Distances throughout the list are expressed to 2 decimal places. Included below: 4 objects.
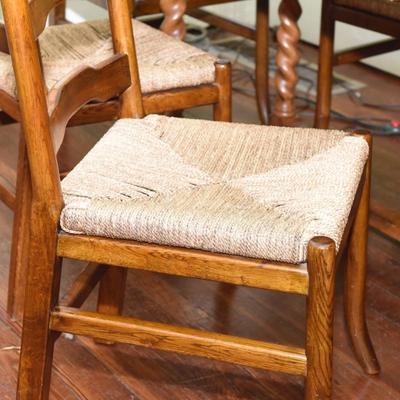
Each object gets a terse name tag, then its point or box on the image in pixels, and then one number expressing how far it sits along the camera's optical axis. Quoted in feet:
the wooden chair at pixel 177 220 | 7.18
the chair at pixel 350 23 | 9.90
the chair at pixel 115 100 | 9.17
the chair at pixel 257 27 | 11.77
